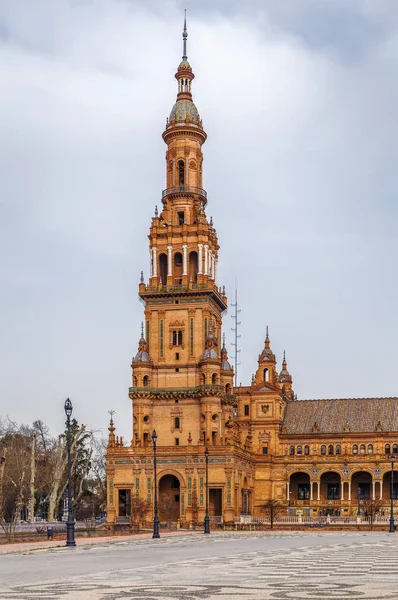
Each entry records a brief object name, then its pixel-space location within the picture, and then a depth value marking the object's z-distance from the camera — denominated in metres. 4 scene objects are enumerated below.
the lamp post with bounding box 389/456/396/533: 70.46
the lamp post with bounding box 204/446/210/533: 67.81
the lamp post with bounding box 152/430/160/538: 56.75
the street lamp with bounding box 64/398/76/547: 43.19
